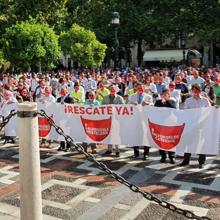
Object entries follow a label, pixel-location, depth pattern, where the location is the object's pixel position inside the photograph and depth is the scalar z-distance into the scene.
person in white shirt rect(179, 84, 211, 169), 6.22
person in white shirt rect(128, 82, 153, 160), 6.95
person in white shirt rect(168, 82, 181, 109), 7.69
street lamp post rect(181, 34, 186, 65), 29.85
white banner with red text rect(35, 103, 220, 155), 5.97
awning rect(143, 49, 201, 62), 31.35
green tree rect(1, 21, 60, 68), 18.31
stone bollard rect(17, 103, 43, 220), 3.15
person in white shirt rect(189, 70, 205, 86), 10.31
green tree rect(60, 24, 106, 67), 21.00
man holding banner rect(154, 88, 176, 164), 6.36
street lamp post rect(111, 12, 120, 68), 16.32
